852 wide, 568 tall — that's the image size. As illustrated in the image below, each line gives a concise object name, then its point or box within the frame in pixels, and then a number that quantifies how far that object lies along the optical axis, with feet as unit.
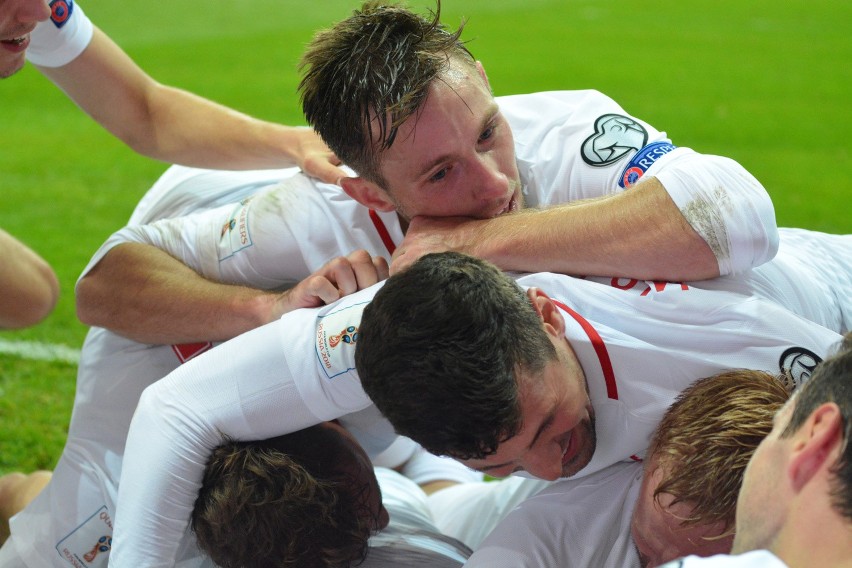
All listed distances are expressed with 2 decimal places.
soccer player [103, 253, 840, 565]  8.02
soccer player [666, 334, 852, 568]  5.48
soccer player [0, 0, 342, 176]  12.02
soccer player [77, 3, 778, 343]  8.68
